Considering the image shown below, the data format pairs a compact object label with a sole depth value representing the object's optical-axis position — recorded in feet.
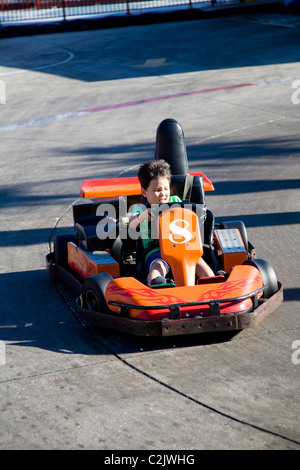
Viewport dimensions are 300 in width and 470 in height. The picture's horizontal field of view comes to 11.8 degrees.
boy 33.14
